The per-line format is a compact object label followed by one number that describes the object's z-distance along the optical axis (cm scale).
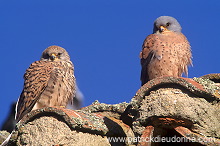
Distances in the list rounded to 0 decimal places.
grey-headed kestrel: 1366
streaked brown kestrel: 1259
